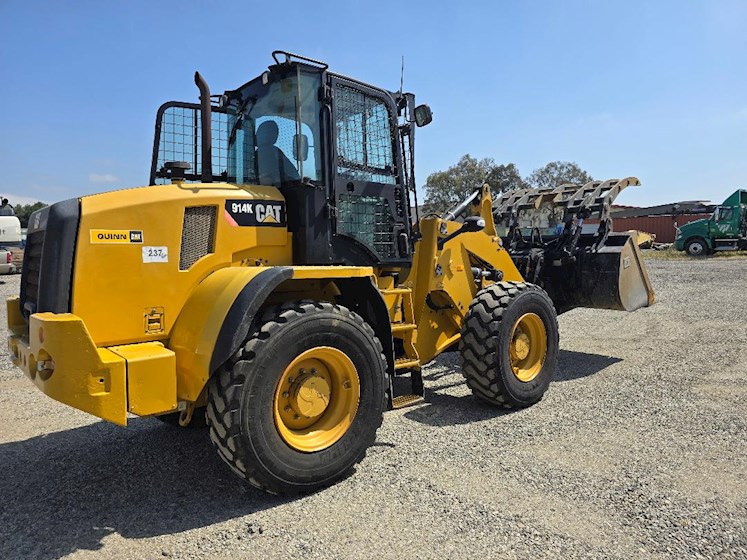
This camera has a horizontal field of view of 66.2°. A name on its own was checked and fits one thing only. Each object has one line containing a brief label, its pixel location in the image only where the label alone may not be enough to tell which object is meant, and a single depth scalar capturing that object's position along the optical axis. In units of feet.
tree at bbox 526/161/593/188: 203.31
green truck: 89.51
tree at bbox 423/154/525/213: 173.68
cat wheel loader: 11.10
